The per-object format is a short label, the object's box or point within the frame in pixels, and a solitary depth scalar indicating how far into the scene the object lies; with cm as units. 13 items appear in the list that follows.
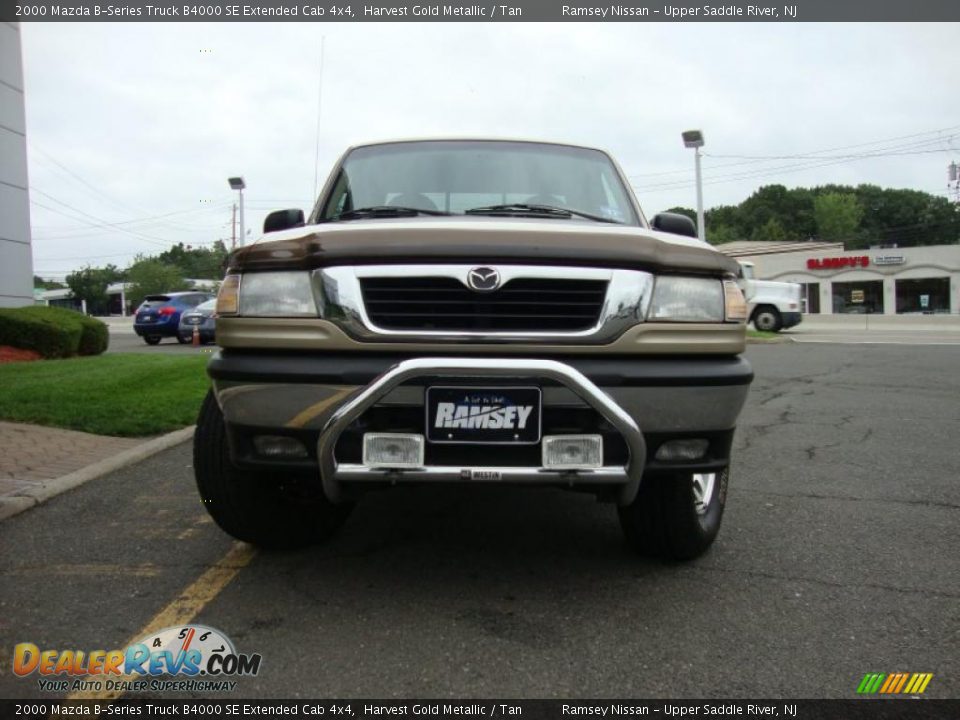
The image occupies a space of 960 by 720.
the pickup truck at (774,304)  2216
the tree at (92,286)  8962
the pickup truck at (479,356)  240
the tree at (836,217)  8750
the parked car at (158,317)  1878
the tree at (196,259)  9381
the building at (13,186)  1217
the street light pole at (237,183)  2320
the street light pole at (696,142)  2022
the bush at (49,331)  1077
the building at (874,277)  4375
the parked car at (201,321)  1599
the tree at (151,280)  6838
